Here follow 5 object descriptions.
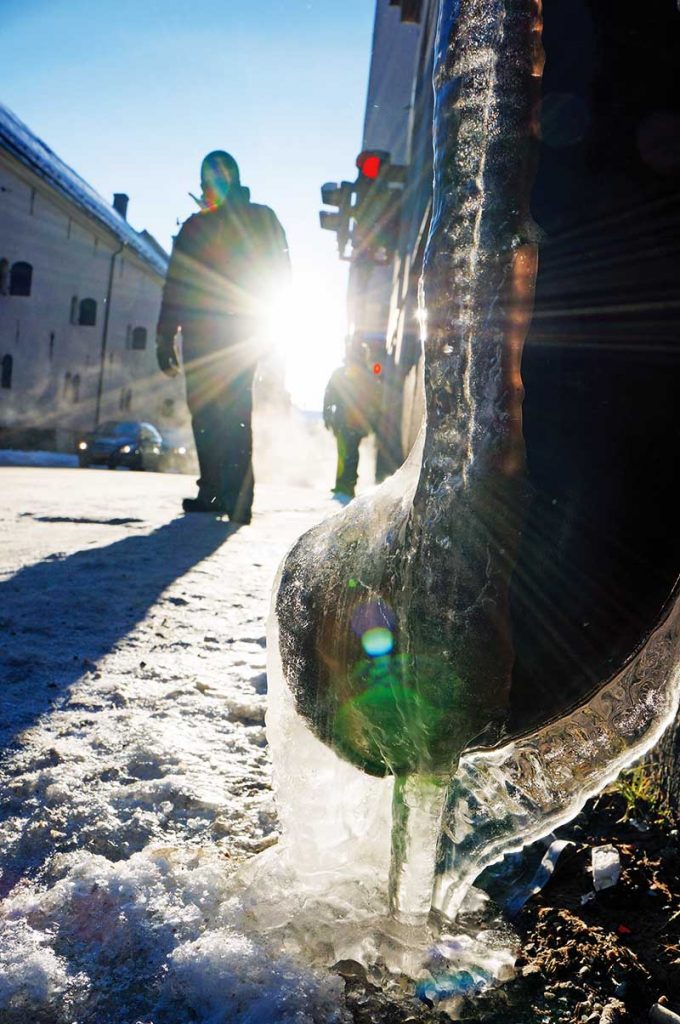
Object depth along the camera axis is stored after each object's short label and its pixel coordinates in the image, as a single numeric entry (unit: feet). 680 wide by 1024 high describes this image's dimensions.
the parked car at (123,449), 65.05
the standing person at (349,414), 28.71
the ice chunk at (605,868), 3.72
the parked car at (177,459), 73.03
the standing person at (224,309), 16.81
